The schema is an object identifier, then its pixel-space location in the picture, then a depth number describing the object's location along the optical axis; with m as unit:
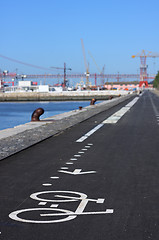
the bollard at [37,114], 27.62
